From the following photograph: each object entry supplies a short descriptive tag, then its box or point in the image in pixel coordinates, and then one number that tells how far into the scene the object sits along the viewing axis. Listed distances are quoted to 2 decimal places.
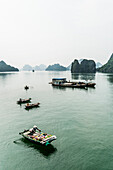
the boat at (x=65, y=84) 108.95
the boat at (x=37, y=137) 25.12
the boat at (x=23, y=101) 59.63
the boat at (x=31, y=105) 52.11
